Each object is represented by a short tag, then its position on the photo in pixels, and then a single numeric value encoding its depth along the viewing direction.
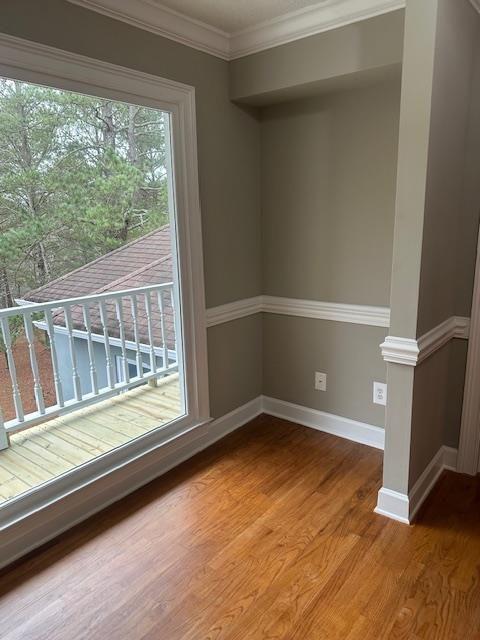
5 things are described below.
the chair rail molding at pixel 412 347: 1.82
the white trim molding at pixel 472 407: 2.19
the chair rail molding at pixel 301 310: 2.52
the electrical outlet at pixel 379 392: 2.57
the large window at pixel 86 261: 1.92
